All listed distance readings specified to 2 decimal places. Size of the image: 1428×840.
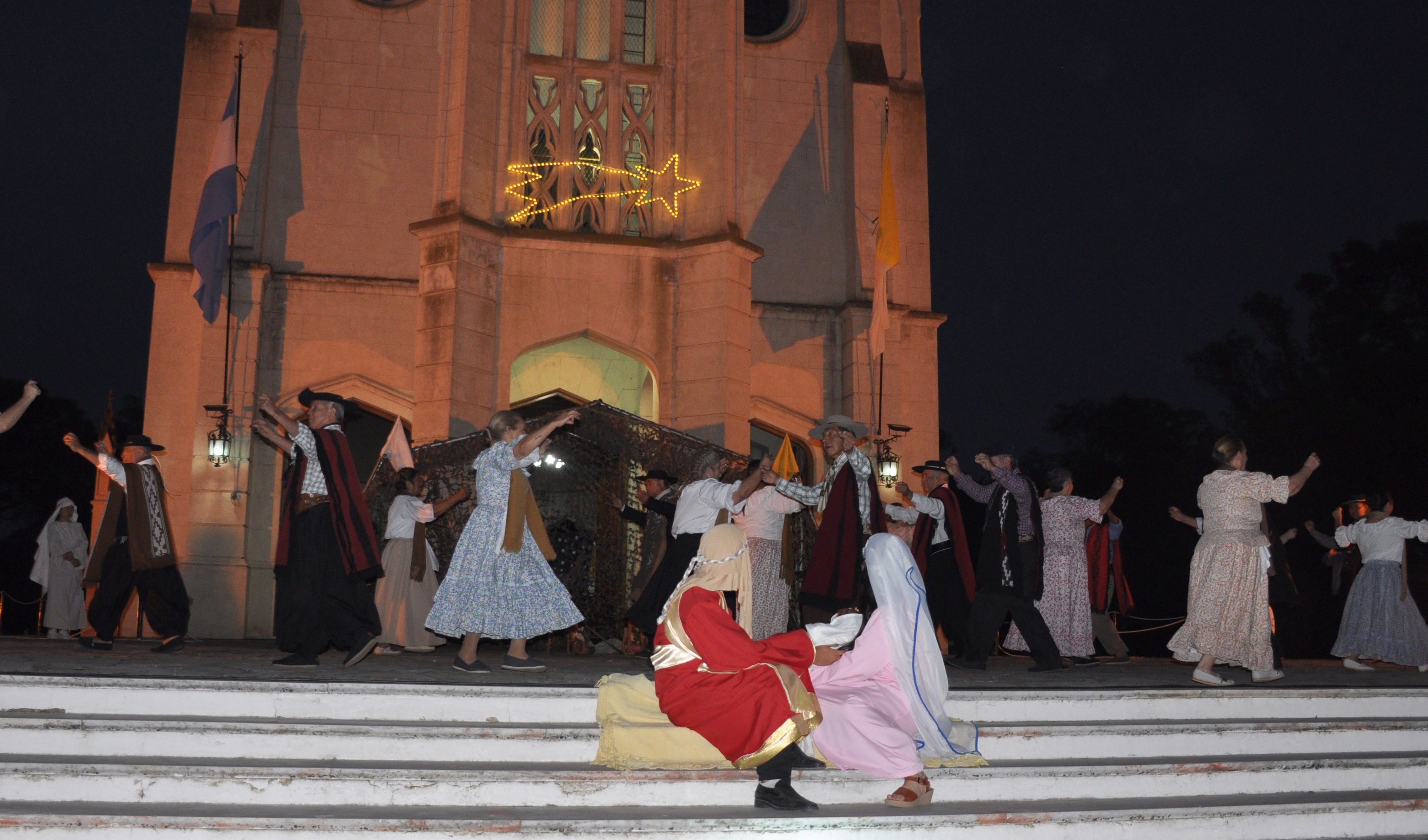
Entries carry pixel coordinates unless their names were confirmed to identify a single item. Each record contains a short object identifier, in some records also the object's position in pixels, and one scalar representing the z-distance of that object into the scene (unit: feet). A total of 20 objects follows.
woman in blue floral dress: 26.37
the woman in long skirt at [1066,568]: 34.53
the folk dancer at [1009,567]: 31.19
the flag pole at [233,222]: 54.13
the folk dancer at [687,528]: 29.43
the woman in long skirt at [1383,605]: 35.42
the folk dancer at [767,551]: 32.24
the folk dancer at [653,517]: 32.76
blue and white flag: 52.80
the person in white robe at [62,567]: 49.34
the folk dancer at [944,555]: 35.55
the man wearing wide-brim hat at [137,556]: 32.71
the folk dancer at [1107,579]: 38.04
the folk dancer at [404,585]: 36.50
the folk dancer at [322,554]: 26.53
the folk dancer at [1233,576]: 28.71
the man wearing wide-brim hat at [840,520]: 29.30
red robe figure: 18.79
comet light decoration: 54.39
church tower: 52.75
